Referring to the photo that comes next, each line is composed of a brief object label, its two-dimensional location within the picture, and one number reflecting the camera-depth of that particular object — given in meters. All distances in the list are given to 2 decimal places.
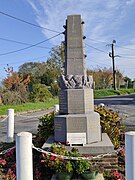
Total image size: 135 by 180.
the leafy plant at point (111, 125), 6.65
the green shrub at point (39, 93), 26.23
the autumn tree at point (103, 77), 55.72
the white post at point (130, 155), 3.06
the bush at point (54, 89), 31.34
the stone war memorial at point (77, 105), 5.36
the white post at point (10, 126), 7.38
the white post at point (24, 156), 3.48
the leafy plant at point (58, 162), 4.44
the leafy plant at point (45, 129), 6.53
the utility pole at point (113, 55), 45.34
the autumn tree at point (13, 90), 22.45
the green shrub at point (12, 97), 22.33
